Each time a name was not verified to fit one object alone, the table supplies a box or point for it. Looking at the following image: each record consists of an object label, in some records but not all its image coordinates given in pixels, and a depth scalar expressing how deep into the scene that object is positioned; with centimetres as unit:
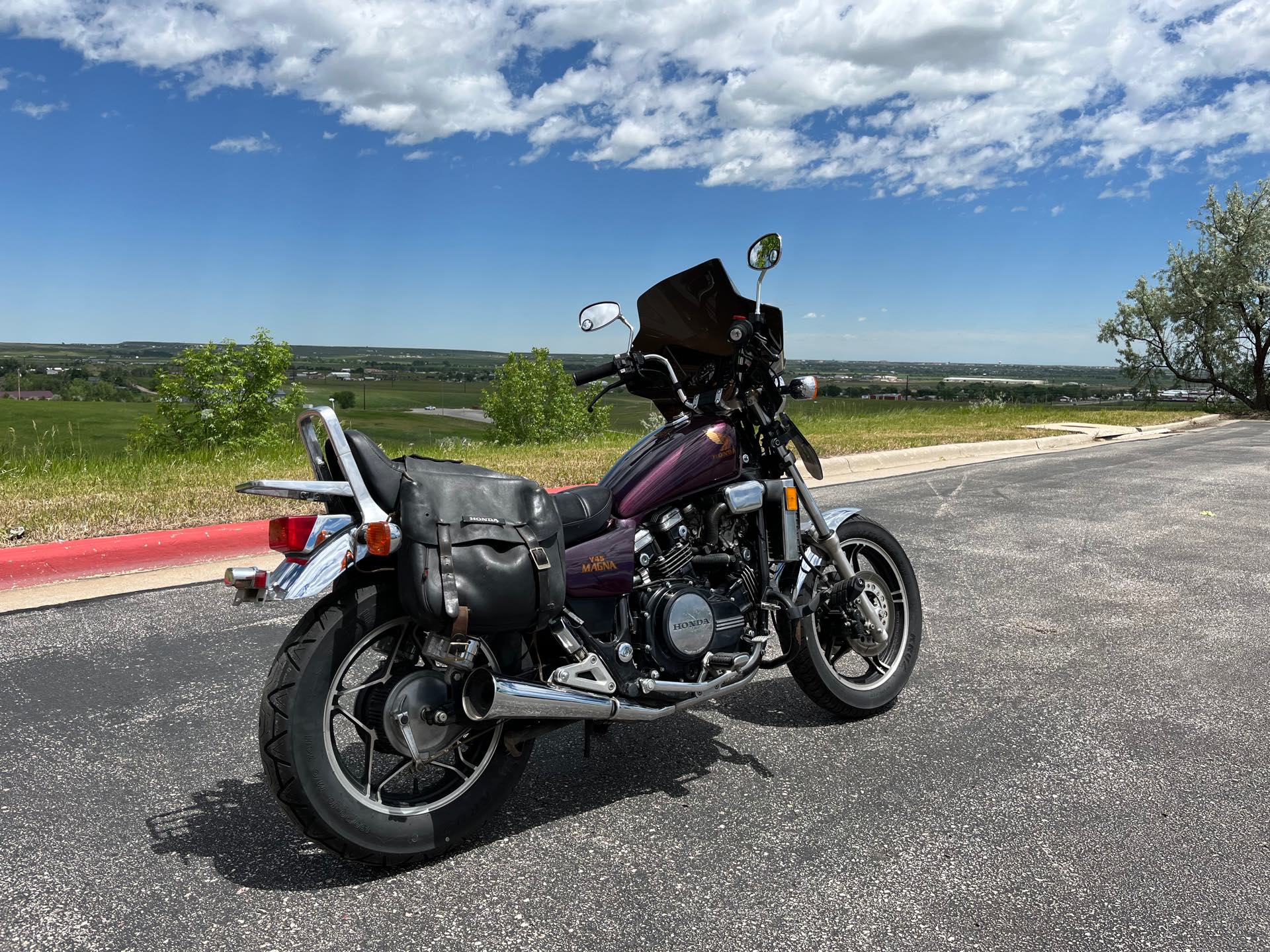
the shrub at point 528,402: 6788
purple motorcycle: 260
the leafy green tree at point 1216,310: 3212
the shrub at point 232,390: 3022
